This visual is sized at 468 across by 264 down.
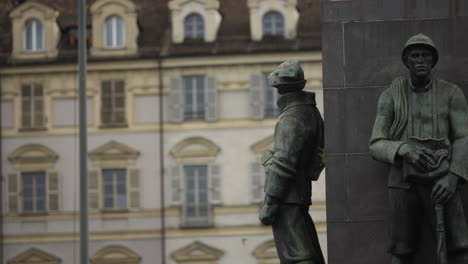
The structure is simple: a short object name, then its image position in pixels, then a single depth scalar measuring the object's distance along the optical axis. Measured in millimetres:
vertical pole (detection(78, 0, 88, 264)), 34781
